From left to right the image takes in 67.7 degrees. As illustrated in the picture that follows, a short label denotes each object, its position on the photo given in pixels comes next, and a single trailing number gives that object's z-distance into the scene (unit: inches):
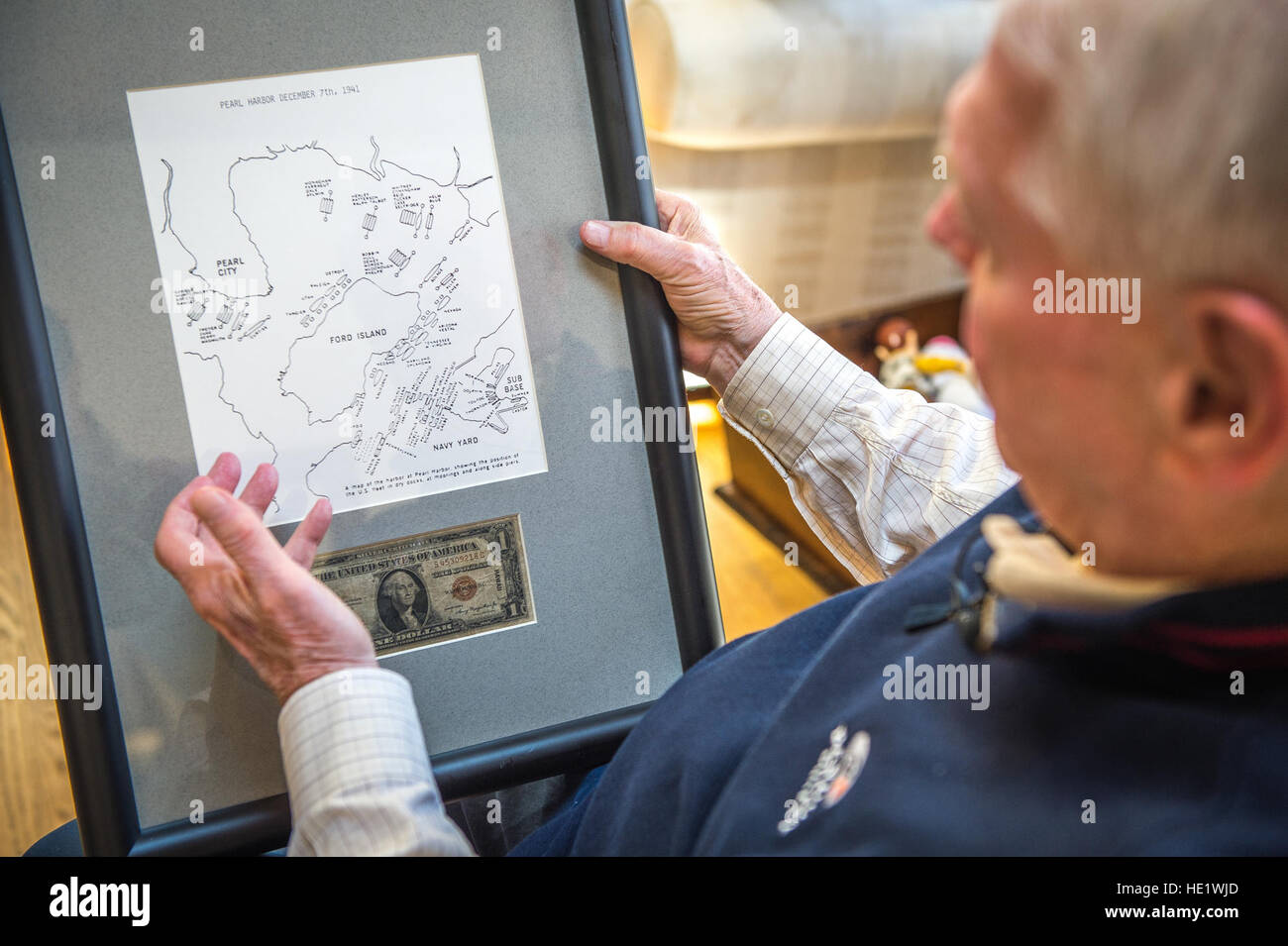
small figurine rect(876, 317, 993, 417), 88.7
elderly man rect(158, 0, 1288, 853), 15.9
